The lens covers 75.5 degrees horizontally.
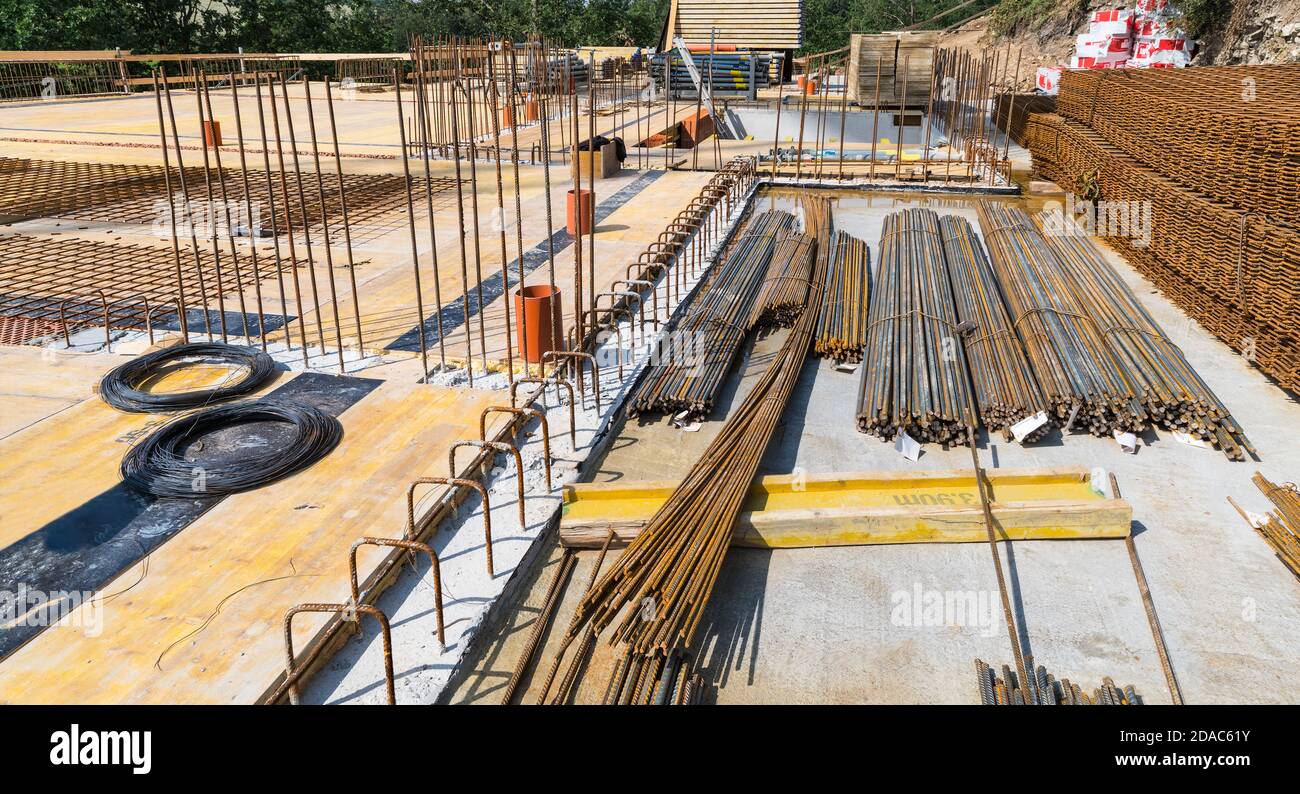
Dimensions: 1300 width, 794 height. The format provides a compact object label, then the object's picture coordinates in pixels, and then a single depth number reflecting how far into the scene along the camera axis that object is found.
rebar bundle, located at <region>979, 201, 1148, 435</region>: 7.87
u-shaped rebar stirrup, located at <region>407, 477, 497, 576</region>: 5.43
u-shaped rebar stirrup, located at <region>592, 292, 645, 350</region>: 9.32
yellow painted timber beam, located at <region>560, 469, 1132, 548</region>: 6.29
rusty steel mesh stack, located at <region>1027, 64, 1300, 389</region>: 9.26
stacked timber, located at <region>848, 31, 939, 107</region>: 24.62
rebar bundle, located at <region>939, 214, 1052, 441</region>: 8.01
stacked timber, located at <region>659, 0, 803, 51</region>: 33.91
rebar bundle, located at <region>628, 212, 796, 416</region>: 8.30
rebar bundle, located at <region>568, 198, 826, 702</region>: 5.02
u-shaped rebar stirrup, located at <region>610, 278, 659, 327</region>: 10.52
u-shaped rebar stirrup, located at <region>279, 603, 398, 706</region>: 4.36
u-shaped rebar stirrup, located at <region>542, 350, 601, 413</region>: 7.93
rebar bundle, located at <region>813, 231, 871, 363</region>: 9.81
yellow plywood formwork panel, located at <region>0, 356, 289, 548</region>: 6.30
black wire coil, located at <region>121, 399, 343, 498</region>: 6.59
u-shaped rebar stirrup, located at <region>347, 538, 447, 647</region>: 4.85
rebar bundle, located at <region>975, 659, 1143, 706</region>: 4.75
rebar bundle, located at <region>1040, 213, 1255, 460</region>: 7.69
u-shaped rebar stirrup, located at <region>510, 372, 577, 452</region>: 7.33
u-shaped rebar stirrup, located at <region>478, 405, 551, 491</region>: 6.68
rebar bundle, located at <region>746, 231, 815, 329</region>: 10.45
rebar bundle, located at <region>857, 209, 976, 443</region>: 7.88
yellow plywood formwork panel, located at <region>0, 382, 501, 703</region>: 4.75
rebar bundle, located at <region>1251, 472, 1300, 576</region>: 6.17
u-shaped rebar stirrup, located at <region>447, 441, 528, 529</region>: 6.05
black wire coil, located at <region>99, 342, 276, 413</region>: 7.89
